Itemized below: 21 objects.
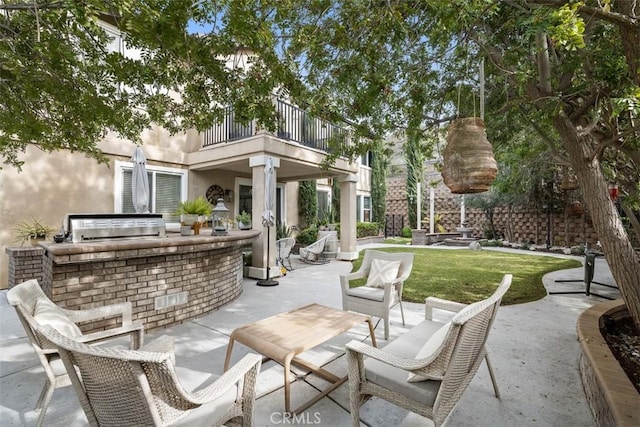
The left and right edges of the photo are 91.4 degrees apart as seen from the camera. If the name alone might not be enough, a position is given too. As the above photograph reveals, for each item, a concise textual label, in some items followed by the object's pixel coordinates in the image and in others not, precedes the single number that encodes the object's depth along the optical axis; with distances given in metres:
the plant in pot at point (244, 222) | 7.68
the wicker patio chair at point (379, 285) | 4.05
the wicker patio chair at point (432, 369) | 1.91
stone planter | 1.91
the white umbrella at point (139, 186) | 6.15
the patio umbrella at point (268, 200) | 7.00
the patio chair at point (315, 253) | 9.87
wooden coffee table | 2.57
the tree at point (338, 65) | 2.43
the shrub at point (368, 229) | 16.01
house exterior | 6.59
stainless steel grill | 4.23
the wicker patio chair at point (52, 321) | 2.21
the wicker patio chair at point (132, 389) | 1.47
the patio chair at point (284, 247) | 8.51
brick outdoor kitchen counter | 3.59
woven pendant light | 2.40
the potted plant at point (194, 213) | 5.57
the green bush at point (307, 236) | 12.01
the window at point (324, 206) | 14.43
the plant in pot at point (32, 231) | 6.33
